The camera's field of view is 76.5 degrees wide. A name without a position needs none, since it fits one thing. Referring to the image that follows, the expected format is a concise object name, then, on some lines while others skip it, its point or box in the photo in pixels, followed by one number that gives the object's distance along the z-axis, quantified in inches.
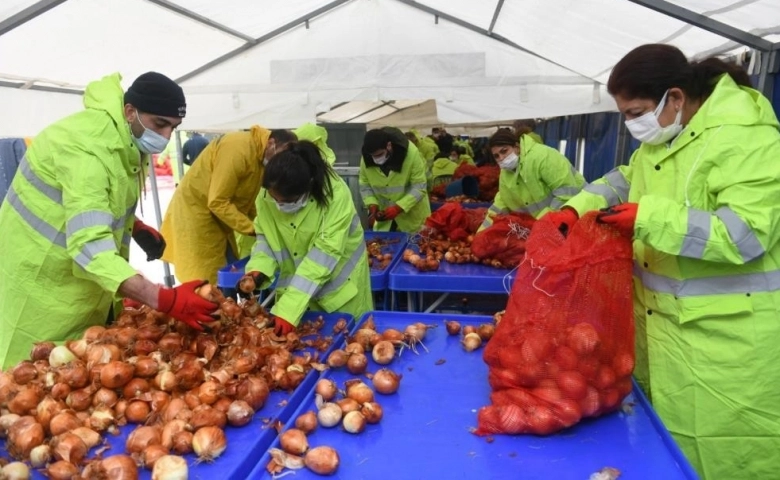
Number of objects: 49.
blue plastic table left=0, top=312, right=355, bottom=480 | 54.1
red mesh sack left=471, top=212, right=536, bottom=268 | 136.3
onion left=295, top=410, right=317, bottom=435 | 61.4
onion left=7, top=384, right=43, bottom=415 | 61.5
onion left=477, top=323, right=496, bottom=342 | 85.4
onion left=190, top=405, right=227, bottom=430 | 58.7
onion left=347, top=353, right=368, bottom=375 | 75.2
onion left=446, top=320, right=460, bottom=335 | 87.9
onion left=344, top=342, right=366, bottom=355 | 79.0
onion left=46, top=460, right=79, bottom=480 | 51.5
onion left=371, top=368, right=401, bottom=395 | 69.5
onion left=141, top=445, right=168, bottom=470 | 53.6
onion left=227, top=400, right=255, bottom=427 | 61.6
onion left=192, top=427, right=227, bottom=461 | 55.0
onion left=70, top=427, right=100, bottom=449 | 57.0
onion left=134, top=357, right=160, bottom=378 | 67.2
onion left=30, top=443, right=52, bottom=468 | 54.5
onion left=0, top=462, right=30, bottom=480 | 50.3
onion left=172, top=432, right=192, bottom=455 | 55.7
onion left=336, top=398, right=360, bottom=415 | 63.9
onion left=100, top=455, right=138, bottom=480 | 50.5
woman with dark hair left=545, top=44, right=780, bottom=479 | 59.3
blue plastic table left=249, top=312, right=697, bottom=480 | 53.8
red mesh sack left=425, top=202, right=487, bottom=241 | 165.6
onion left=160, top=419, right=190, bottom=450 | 56.4
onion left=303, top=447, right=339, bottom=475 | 54.1
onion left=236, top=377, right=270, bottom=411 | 64.7
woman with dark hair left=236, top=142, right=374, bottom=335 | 89.7
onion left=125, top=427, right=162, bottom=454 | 55.8
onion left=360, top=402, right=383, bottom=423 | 62.6
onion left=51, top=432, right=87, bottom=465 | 53.9
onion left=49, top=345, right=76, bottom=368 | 71.0
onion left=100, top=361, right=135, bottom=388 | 64.1
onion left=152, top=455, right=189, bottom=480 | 51.2
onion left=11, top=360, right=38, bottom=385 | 67.0
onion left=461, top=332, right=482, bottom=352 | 82.3
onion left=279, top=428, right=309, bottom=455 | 57.3
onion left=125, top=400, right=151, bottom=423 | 62.0
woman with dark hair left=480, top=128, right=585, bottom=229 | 149.5
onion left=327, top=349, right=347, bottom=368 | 76.5
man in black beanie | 72.4
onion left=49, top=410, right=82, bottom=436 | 58.0
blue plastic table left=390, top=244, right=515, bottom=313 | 127.9
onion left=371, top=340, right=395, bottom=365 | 78.7
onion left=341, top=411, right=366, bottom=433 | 61.2
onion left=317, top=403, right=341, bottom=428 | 62.5
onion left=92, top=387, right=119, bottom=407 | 63.1
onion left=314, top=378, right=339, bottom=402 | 67.7
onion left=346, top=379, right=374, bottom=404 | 66.7
